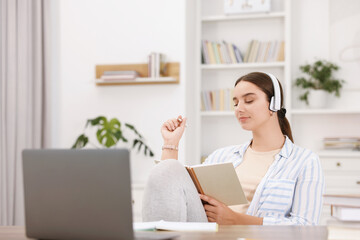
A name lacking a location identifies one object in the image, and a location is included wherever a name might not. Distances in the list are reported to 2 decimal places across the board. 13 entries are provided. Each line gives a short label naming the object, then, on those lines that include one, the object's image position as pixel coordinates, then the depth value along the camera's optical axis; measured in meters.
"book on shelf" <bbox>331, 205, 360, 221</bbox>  1.01
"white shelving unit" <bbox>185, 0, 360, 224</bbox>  3.94
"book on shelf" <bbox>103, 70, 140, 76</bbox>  3.82
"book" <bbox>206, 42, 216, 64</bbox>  4.22
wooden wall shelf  3.82
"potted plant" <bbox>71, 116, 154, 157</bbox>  3.63
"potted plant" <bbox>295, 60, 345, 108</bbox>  3.96
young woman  1.72
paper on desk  1.24
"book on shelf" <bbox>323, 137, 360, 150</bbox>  3.87
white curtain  3.31
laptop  0.95
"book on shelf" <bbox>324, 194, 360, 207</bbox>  1.05
